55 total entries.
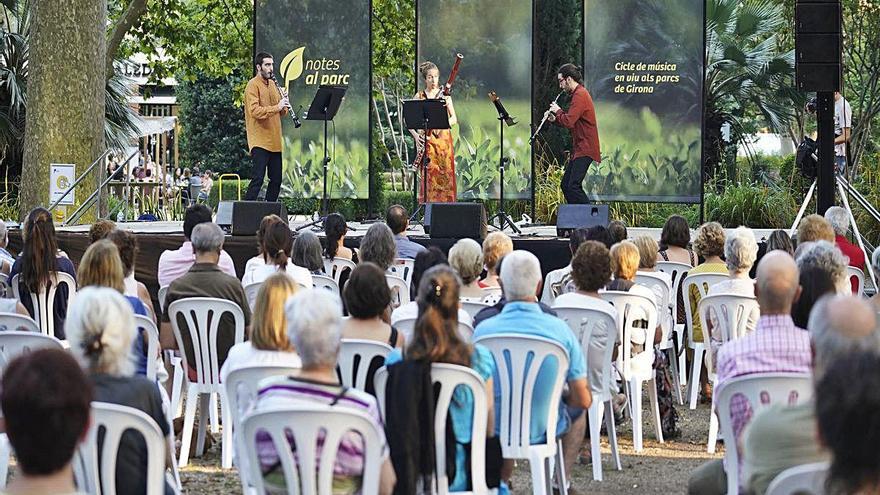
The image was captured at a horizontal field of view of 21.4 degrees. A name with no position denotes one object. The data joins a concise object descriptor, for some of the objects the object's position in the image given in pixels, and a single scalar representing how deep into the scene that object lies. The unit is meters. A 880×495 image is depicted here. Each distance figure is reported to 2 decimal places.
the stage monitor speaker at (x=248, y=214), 20.26
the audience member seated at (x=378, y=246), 12.85
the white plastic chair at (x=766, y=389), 7.55
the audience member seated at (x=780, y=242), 13.20
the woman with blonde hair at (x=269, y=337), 8.18
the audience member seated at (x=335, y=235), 15.72
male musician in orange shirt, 22.22
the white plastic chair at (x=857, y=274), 13.91
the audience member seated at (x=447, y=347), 7.65
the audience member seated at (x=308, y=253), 13.68
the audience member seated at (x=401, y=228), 16.14
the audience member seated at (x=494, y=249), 12.37
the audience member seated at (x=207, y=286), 11.73
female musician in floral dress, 24.25
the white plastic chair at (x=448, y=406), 7.70
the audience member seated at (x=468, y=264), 11.59
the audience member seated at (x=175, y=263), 14.56
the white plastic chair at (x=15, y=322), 10.58
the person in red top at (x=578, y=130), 21.79
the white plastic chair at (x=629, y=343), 12.28
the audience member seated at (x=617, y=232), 15.31
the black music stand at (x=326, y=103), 21.80
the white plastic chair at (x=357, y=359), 8.76
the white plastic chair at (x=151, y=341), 10.43
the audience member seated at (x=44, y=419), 4.96
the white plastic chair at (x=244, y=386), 8.23
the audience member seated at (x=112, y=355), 7.01
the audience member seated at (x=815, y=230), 13.01
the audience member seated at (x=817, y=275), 8.71
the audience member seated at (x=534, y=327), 9.02
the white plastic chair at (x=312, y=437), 6.55
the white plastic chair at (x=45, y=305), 12.91
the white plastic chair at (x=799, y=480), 5.64
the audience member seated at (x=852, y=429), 4.66
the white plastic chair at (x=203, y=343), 11.58
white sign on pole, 25.89
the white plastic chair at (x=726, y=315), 12.29
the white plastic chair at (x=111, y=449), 6.93
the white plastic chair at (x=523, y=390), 8.96
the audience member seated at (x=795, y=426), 6.06
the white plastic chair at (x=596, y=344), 10.97
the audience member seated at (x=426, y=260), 11.71
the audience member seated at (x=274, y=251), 13.35
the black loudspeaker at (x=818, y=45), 19.57
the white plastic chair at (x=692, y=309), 14.10
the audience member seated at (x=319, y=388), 6.67
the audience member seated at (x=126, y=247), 12.39
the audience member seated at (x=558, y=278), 14.26
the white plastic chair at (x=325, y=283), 13.36
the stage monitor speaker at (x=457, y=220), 19.59
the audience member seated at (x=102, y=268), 9.92
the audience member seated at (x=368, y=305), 8.56
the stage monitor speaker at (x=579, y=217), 20.48
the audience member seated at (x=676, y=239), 15.86
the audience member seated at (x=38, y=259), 12.94
